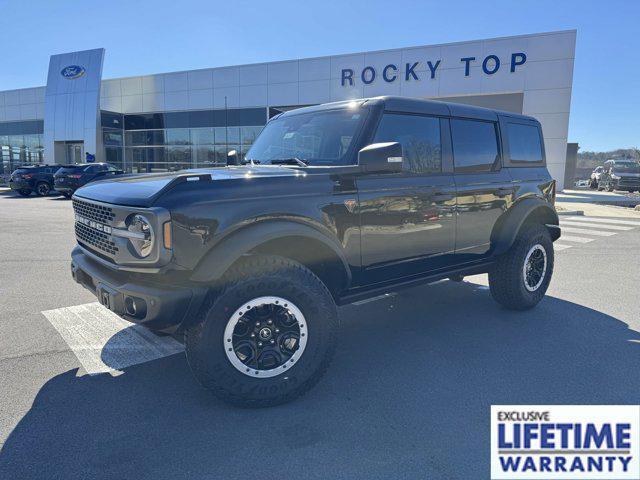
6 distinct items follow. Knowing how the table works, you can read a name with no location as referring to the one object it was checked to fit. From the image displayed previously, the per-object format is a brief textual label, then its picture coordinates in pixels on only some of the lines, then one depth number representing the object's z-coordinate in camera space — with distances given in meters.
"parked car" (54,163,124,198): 19.20
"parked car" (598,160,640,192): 27.78
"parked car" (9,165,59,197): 21.78
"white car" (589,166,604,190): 34.75
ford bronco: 2.69
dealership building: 22.02
